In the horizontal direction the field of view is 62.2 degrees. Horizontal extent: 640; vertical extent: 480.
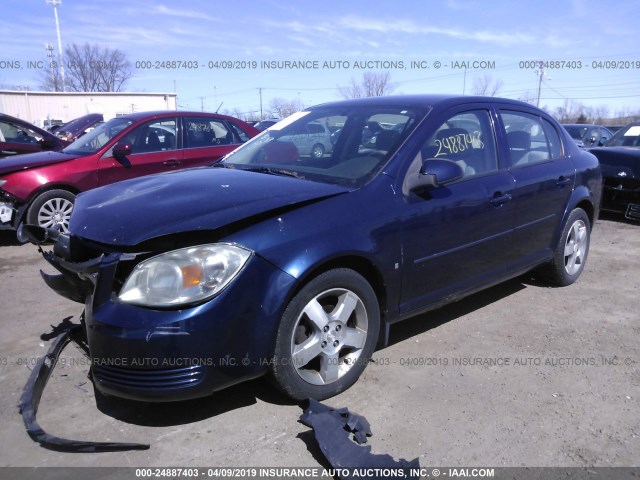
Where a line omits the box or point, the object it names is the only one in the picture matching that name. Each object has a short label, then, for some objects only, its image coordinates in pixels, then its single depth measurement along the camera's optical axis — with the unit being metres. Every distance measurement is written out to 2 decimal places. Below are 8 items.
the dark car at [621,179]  7.34
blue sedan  2.46
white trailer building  39.06
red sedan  6.35
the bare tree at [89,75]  57.12
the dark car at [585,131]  15.23
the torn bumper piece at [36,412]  2.47
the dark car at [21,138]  8.33
